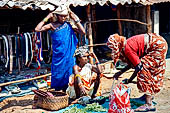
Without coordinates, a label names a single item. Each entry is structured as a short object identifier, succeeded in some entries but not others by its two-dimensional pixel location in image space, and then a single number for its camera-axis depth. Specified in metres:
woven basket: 5.53
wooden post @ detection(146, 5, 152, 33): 9.11
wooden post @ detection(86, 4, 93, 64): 8.31
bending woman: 5.01
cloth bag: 4.72
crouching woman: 5.80
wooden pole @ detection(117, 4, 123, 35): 9.32
